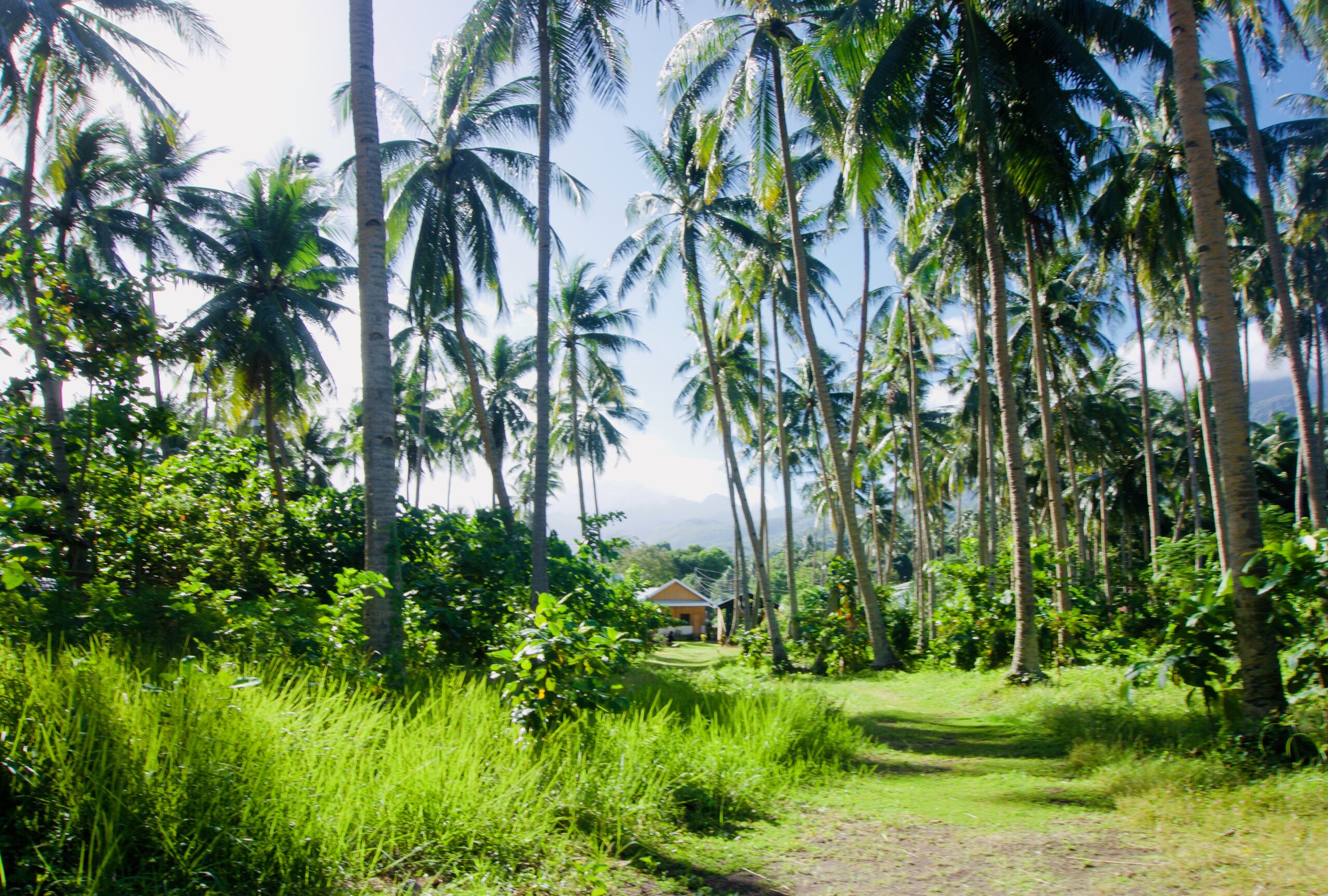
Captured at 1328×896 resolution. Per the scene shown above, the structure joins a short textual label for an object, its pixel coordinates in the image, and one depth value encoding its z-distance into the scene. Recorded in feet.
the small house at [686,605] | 157.58
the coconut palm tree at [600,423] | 109.19
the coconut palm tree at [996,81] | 35.09
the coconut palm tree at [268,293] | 57.67
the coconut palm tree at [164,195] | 60.64
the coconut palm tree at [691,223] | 60.85
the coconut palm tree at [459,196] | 53.01
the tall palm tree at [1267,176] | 45.03
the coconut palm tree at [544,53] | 37.52
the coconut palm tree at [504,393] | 100.48
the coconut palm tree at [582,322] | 86.02
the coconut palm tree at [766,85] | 46.47
